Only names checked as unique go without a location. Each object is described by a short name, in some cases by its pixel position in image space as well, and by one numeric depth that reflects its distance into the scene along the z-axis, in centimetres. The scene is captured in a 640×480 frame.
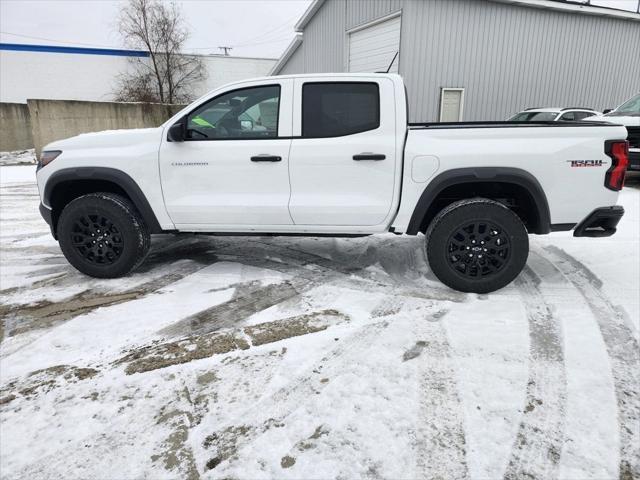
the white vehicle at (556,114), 1025
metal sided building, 1122
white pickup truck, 346
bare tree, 2735
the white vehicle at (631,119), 836
